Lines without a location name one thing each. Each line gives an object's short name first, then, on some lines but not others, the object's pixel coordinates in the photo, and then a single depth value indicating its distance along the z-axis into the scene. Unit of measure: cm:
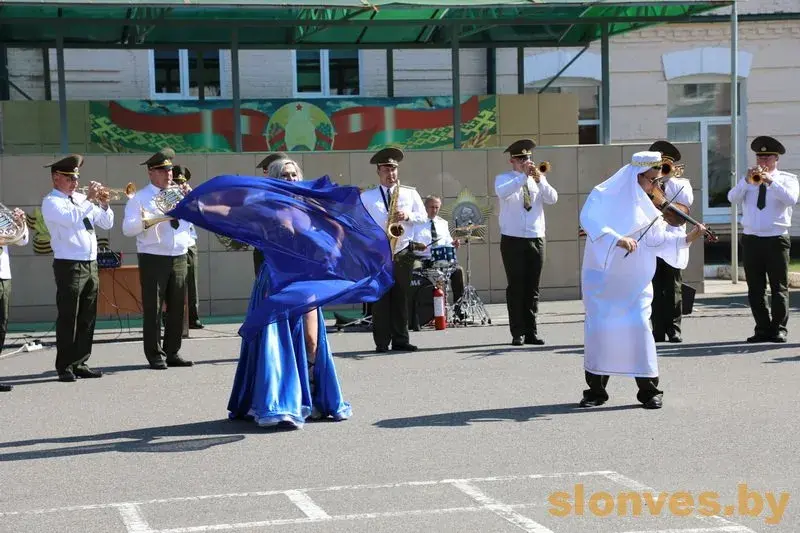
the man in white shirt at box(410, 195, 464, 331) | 1688
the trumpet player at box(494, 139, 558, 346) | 1497
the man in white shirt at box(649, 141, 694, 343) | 1488
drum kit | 1688
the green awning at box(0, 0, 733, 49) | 1786
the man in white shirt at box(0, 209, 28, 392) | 1233
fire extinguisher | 1689
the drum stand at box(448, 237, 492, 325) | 1742
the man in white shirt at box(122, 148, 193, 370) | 1353
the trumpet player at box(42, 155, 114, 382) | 1284
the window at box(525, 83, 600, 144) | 2611
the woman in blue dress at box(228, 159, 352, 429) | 997
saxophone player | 1466
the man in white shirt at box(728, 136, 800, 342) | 1475
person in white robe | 1048
